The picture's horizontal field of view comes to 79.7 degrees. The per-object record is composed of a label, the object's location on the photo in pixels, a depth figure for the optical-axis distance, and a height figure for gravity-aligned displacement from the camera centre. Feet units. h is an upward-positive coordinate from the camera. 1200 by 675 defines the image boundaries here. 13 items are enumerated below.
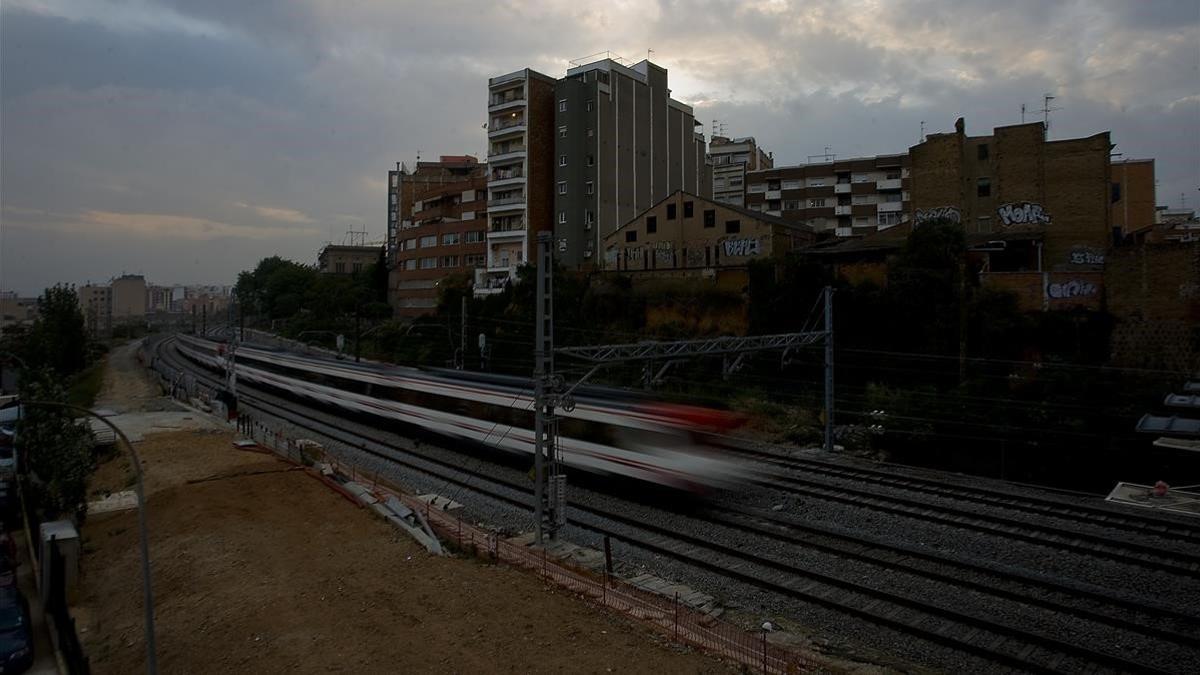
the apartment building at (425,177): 232.53 +48.22
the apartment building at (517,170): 164.96 +35.24
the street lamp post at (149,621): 26.09 -11.02
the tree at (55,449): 63.26 -11.96
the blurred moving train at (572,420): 52.54 -9.31
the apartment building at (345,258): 372.79 +32.99
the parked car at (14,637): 39.58 -17.98
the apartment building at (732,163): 231.71 +52.95
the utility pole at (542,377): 47.39 -3.75
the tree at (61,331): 153.79 -2.37
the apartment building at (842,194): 195.62 +35.62
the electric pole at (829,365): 74.18 -4.78
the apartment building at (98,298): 503.08 +17.33
